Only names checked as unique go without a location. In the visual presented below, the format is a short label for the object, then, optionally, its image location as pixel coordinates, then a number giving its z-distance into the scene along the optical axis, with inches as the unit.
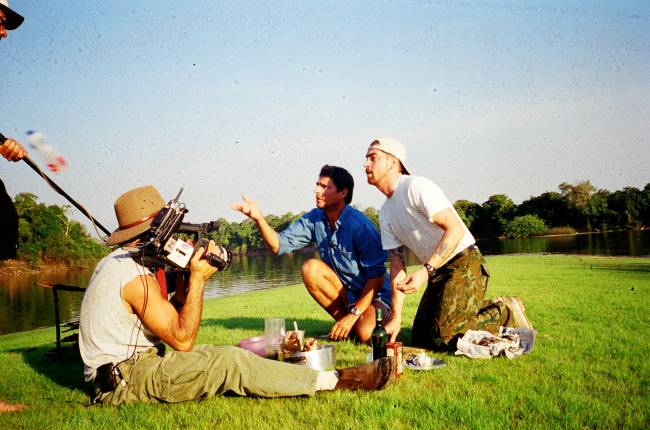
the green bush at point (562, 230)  4078.7
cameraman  138.5
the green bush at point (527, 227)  4102.1
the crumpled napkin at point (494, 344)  185.8
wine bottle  171.3
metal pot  168.2
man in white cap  194.4
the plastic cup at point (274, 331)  191.5
